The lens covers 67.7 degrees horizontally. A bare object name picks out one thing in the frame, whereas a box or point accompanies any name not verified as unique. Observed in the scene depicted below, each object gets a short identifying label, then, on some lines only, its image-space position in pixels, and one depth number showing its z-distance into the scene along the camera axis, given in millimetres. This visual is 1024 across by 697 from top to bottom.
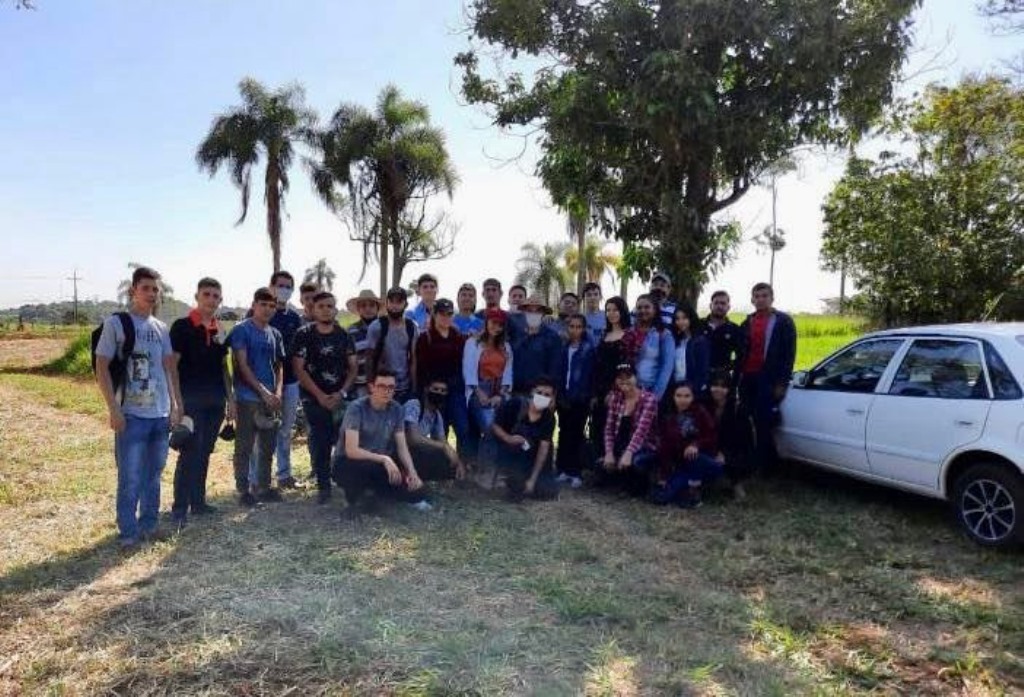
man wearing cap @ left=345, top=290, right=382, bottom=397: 6751
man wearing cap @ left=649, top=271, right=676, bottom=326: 6945
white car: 5061
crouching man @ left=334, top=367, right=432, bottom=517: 5805
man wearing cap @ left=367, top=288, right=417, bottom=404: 6664
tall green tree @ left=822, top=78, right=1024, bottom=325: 16984
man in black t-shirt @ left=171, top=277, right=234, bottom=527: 5617
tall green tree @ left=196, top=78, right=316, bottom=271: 24031
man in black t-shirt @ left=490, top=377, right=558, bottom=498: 6555
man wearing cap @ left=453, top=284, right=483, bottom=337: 7297
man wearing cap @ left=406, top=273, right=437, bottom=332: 7143
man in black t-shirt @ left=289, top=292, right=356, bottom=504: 6273
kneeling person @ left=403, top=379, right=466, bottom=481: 6387
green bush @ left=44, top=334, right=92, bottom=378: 19491
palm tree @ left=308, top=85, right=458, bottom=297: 24172
